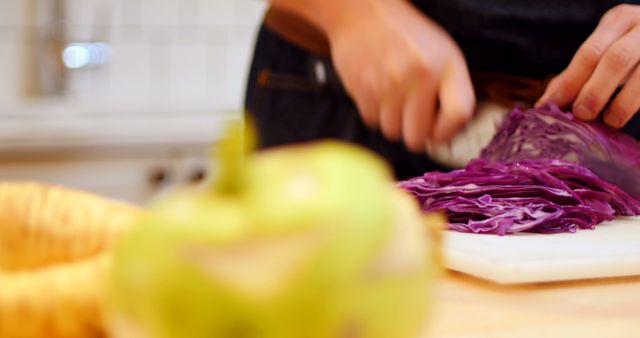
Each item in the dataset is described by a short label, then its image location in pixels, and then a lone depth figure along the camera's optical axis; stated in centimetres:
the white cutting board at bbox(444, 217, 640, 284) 102
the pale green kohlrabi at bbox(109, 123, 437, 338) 50
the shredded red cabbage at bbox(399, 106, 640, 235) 120
